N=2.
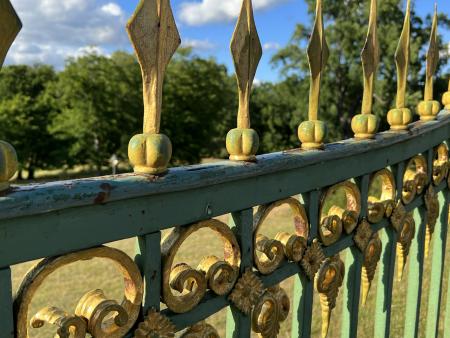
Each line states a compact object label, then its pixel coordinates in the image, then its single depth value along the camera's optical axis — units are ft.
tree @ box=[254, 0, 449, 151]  71.46
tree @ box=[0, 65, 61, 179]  80.58
